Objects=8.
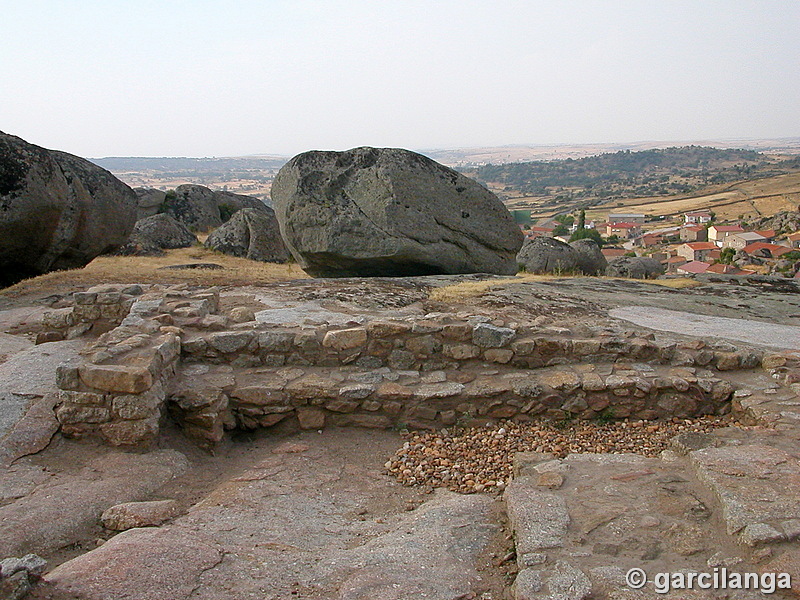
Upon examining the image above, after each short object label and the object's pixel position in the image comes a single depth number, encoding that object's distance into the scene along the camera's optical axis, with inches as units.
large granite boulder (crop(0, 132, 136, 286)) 368.5
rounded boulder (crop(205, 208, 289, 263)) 743.7
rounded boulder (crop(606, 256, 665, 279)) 699.4
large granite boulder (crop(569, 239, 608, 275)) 700.0
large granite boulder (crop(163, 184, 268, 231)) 956.6
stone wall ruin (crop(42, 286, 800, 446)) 188.1
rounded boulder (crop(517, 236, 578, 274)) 667.4
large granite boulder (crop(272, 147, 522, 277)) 418.3
